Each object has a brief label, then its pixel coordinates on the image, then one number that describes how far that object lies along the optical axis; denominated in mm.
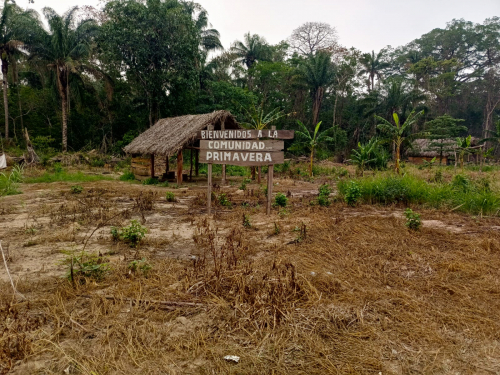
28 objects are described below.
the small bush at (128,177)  15328
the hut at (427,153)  25770
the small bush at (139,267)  3965
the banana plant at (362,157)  15812
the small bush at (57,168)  15889
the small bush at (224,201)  8555
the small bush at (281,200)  8312
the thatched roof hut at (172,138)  13180
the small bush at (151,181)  14064
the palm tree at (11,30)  19766
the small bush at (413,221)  5824
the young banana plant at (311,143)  18531
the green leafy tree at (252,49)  32969
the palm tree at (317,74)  25984
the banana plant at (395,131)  14104
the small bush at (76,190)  10336
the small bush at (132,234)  5176
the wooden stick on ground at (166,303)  3188
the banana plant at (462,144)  18836
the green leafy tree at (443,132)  24375
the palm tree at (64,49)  20047
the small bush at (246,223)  6292
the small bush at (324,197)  8367
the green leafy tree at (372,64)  31941
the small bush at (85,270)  3700
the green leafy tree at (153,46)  20500
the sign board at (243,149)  7133
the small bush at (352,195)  8242
